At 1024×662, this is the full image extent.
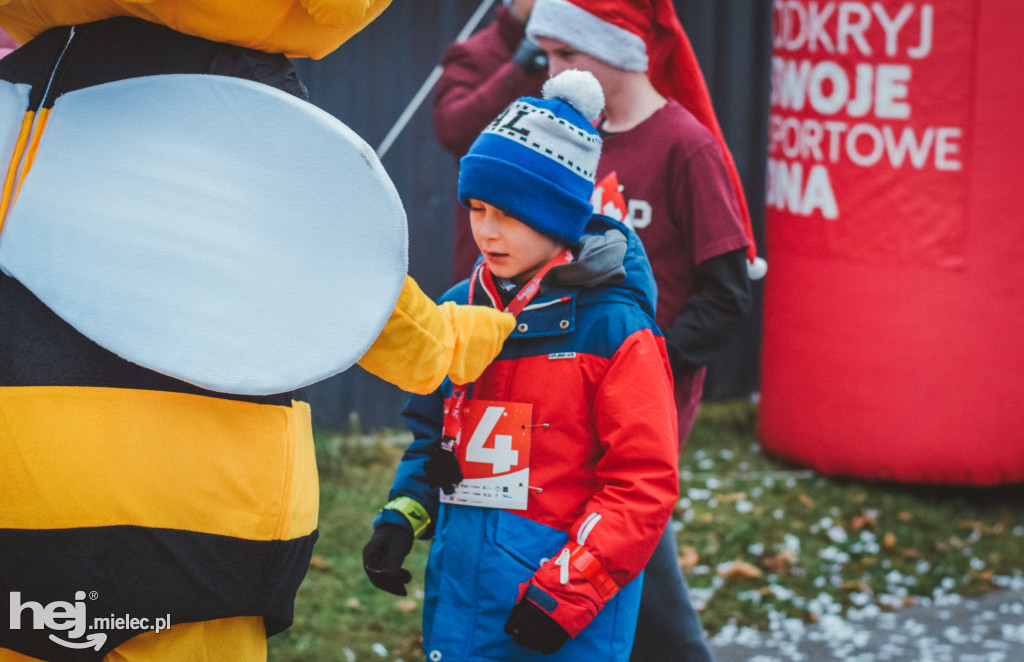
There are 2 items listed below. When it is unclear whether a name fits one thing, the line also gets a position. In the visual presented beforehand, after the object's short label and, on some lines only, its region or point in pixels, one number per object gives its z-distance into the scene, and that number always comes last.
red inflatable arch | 5.64
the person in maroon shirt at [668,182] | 3.50
